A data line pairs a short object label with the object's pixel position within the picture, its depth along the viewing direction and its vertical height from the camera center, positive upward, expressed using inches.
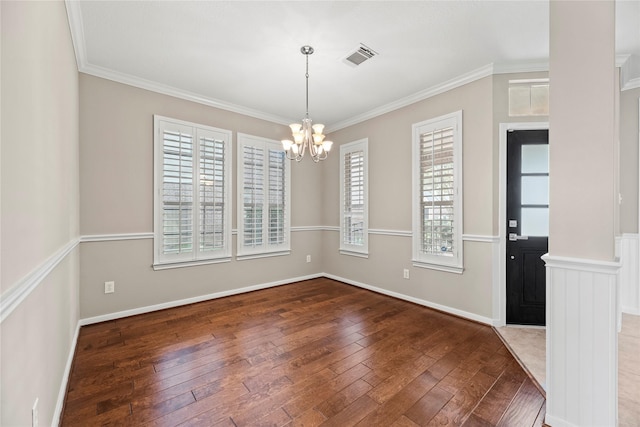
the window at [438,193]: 134.9 +9.9
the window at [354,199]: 183.2 +8.6
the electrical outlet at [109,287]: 126.6 -34.4
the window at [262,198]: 171.3 +8.9
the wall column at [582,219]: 60.0 -1.3
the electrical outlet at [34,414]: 47.9 -35.2
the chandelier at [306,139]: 118.0 +31.6
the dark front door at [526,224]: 122.3 -4.8
